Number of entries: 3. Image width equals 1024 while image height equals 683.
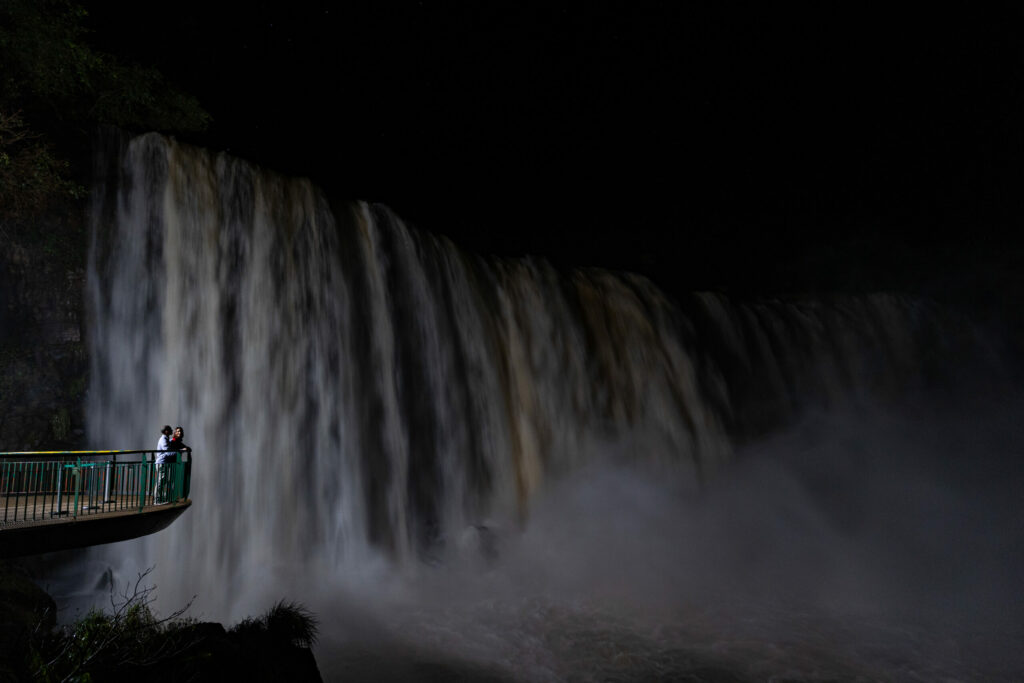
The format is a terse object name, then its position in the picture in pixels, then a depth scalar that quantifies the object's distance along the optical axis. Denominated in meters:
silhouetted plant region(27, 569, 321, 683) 7.17
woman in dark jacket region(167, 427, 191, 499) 12.16
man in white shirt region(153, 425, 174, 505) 11.72
